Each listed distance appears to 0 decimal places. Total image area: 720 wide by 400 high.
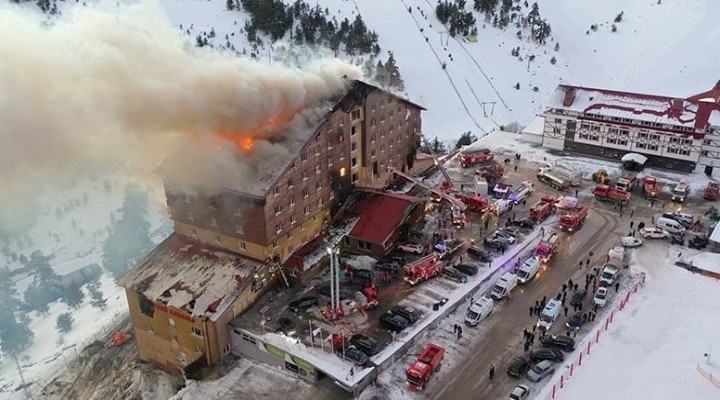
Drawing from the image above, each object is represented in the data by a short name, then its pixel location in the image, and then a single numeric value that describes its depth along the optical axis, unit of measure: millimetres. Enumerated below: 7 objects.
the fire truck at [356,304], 43781
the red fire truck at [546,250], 51053
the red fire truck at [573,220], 55469
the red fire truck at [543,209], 57250
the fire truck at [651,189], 61750
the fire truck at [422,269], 47750
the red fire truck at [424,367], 38219
